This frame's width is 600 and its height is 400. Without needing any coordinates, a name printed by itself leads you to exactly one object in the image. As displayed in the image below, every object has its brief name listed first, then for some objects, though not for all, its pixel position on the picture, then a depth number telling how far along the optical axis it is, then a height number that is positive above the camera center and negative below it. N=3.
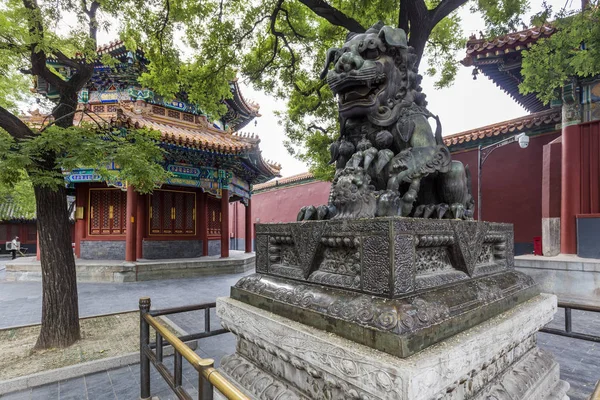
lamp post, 7.10 +1.44
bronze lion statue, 1.92 +0.44
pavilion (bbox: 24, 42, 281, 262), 10.45 +0.77
